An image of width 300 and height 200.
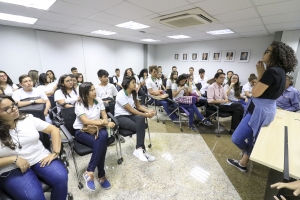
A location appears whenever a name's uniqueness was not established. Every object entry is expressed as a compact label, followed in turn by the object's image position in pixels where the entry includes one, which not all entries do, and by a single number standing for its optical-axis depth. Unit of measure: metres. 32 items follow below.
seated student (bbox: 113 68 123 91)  5.39
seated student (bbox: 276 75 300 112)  2.67
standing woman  1.40
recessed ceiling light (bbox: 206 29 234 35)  4.74
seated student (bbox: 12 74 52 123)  2.30
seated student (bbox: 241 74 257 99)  3.45
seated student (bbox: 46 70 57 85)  4.02
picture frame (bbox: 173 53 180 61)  8.07
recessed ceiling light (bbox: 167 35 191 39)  5.84
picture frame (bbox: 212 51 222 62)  6.58
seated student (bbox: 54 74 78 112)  2.47
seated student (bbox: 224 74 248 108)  3.40
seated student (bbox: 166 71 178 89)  3.65
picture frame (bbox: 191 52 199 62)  7.33
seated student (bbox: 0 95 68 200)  1.14
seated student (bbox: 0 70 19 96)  2.79
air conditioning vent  3.05
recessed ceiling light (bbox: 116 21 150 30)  4.04
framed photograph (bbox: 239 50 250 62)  5.83
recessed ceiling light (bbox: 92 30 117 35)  5.22
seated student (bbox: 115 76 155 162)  2.19
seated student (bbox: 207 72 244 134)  3.01
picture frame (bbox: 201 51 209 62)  6.97
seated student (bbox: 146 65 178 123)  3.63
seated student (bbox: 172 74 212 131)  3.32
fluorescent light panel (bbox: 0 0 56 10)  2.63
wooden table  1.03
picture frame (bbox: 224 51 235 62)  6.21
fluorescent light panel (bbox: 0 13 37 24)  3.52
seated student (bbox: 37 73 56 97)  3.22
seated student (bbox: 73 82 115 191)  1.70
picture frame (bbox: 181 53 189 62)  7.70
